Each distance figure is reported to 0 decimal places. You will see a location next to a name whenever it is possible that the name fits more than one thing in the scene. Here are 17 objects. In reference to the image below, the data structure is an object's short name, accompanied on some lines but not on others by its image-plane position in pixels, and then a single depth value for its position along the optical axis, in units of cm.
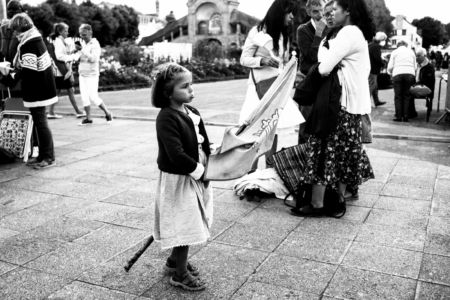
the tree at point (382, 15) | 5203
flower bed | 2112
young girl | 287
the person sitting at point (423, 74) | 1112
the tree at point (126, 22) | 6950
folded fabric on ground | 498
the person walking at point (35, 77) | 623
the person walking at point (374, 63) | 1280
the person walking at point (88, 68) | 978
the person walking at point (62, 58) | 1005
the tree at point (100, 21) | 6178
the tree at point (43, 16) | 5294
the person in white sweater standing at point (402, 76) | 1068
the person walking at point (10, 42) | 666
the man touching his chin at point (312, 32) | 489
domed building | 6856
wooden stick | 320
